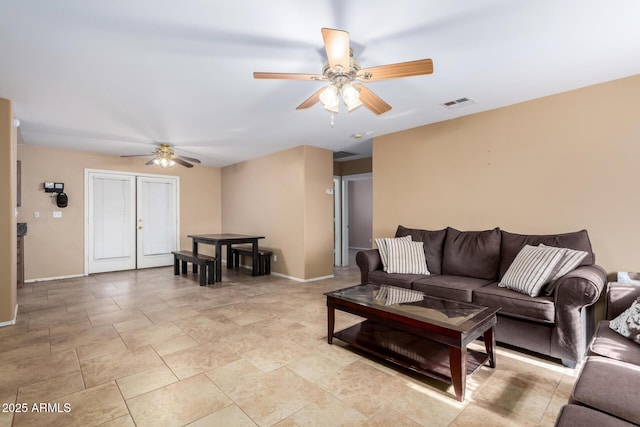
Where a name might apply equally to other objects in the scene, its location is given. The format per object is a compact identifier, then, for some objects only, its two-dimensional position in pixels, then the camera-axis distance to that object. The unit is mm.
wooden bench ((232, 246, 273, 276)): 5883
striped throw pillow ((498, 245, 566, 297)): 2492
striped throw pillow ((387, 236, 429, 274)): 3480
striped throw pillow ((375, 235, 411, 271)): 3623
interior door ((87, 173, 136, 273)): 5922
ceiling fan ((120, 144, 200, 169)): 5023
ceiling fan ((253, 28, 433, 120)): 1839
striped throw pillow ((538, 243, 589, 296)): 2471
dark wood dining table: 5270
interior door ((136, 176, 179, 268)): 6527
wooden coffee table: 1902
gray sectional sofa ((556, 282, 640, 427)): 1043
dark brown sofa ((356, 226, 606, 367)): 2244
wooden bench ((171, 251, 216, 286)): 4996
